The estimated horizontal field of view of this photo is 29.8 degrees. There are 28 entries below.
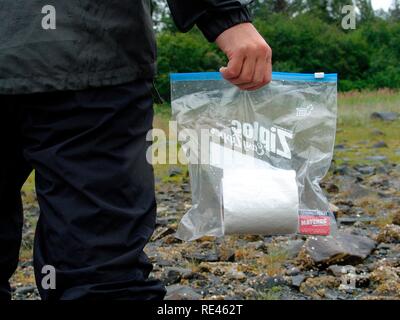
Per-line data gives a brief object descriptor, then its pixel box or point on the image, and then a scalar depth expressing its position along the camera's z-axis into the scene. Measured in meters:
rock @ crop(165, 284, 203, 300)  2.47
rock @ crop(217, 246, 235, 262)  3.09
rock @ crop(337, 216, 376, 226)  3.97
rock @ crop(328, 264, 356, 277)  2.78
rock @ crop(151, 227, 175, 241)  3.64
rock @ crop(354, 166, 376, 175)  6.27
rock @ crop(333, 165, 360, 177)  6.14
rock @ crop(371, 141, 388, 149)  8.47
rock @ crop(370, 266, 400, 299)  2.54
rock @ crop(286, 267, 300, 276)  2.82
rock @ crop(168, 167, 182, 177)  6.28
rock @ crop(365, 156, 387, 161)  7.26
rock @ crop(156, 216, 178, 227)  4.06
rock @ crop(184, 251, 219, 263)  3.09
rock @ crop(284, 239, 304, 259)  3.06
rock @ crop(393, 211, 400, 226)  3.72
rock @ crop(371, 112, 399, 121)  12.02
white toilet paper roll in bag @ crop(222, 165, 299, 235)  2.26
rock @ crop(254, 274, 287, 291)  2.70
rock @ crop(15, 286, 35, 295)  2.78
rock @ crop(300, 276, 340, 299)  2.58
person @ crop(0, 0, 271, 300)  1.43
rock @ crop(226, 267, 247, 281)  2.79
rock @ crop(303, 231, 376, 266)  2.90
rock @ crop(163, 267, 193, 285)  2.80
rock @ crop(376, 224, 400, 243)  3.37
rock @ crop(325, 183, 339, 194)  5.18
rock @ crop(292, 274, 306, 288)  2.67
